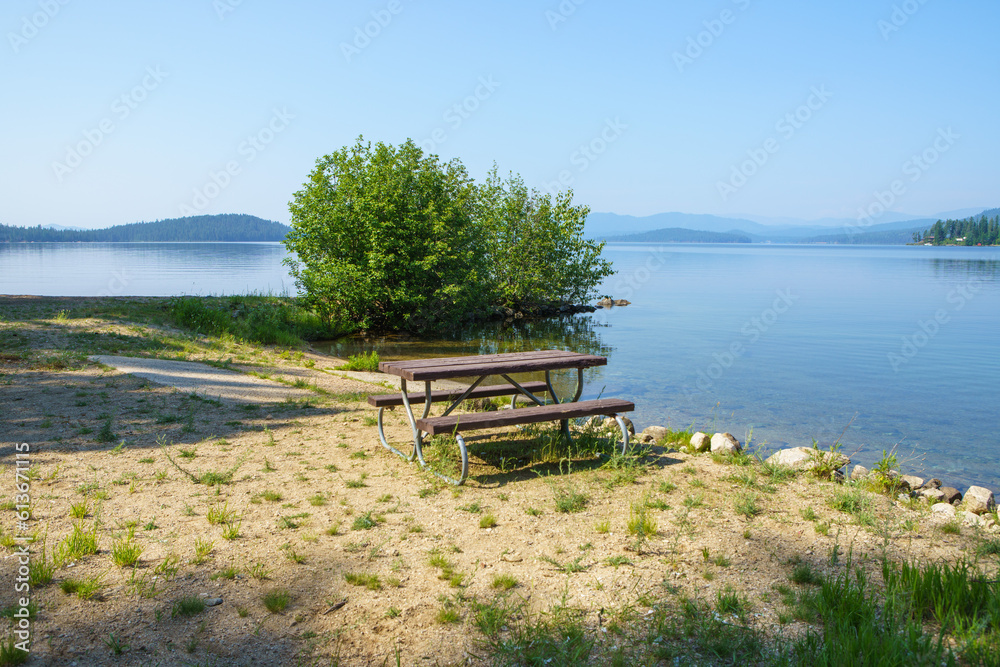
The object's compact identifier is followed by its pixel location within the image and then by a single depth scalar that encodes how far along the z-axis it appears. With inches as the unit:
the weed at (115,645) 119.4
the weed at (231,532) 172.6
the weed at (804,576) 152.9
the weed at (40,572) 142.8
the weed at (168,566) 150.5
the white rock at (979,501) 276.2
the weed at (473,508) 201.3
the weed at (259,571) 152.0
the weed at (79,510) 184.9
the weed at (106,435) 267.7
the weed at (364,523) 184.5
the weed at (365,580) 148.8
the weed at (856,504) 192.6
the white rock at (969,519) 204.1
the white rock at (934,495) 285.4
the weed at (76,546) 156.3
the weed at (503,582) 149.6
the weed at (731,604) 137.6
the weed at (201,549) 159.3
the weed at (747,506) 199.6
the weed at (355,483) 223.6
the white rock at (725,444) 306.0
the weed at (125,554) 153.9
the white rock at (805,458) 255.0
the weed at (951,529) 187.6
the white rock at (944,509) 226.4
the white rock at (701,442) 323.3
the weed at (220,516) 184.4
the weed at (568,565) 157.5
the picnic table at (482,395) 234.2
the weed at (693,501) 203.8
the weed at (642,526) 181.0
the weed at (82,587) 138.6
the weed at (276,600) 137.1
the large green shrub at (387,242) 859.4
